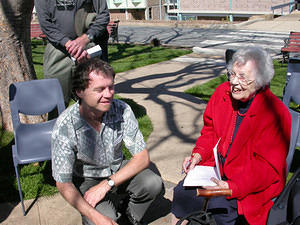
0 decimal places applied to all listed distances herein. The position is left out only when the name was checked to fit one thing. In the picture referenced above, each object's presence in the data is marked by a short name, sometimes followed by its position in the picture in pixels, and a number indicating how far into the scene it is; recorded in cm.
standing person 379
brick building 2931
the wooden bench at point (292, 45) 771
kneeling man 224
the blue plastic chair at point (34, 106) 326
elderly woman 219
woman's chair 351
